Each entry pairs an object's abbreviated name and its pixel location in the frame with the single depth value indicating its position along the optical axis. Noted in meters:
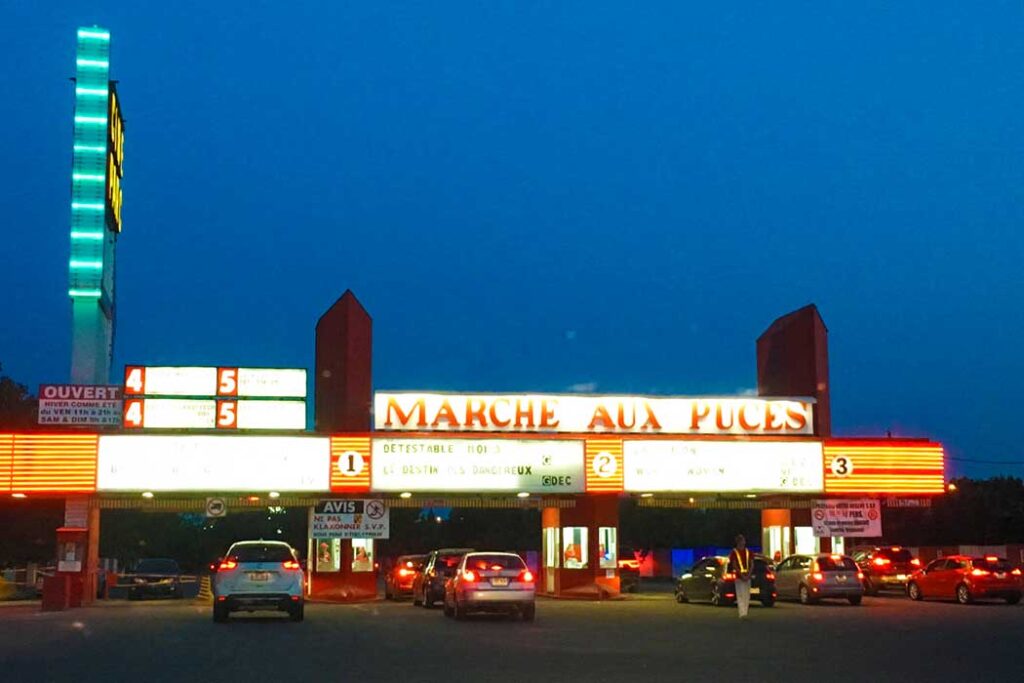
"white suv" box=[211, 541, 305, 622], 24.86
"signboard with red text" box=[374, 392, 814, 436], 36.66
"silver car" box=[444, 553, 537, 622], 25.50
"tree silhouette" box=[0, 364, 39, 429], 45.62
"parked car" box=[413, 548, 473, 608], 31.00
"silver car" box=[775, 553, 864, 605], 32.03
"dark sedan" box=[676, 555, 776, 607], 31.83
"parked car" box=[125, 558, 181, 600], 43.16
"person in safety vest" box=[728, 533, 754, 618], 26.70
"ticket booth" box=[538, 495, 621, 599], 38.00
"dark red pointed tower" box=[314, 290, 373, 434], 37.69
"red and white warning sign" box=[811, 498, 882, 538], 38.03
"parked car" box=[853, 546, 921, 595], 38.78
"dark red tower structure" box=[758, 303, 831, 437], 40.72
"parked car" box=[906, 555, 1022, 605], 32.56
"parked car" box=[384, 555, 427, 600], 37.00
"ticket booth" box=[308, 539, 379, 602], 37.22
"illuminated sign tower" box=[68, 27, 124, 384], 53.75
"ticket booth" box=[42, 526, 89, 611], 32.38
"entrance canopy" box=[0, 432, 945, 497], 34.31
